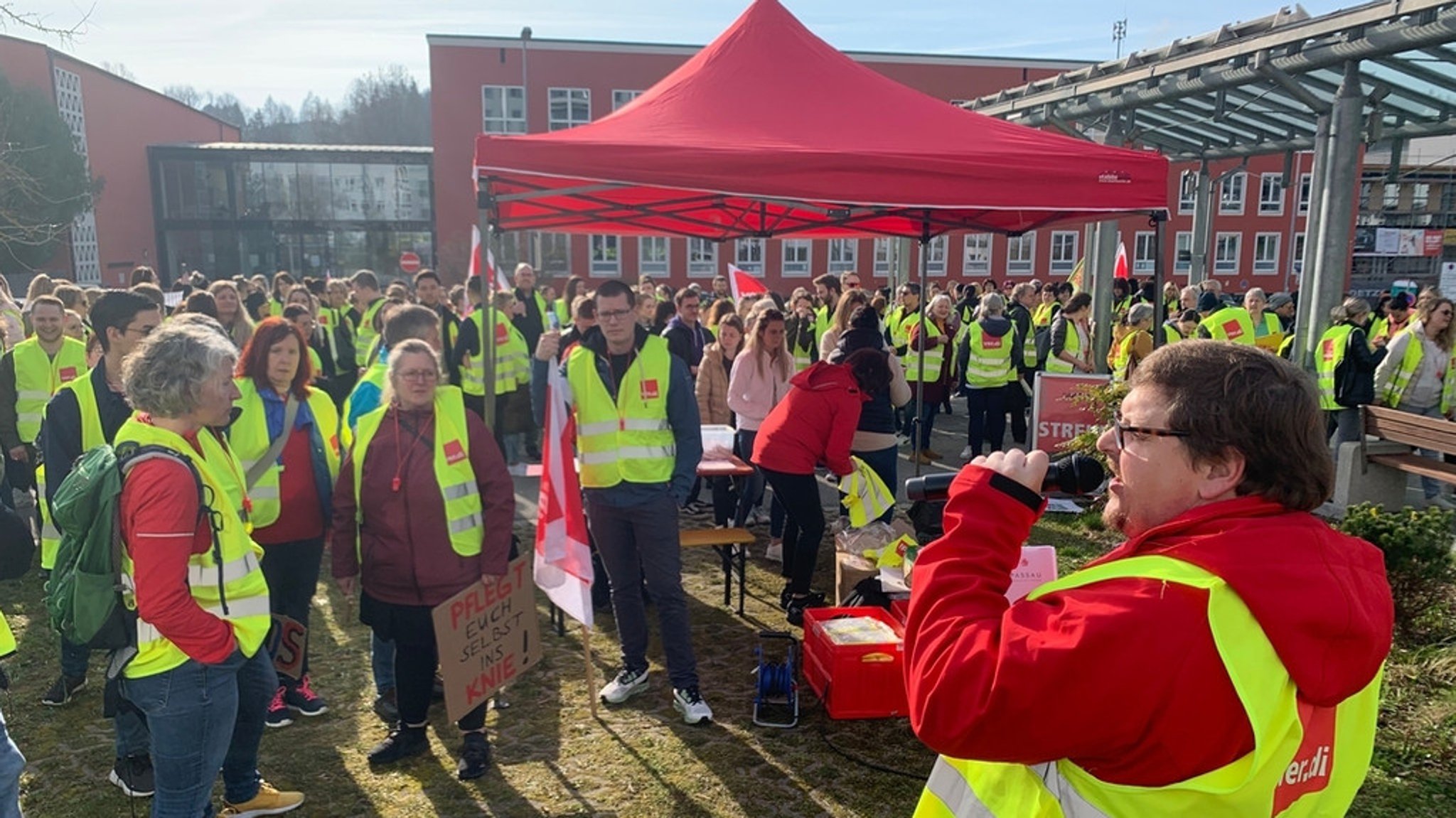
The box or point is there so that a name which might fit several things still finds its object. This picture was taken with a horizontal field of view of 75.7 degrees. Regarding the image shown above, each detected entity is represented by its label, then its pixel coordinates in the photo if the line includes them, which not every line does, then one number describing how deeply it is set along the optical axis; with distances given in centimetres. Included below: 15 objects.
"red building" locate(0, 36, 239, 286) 3288
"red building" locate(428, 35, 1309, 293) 3641
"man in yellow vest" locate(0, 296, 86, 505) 620
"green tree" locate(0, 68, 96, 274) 2797
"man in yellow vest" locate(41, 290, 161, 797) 382
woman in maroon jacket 391
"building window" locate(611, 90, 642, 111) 3780
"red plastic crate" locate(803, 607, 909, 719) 453
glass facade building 3772
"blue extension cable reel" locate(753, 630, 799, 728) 458
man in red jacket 129
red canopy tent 454
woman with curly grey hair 272
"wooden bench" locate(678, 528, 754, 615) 579
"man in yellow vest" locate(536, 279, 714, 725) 454
